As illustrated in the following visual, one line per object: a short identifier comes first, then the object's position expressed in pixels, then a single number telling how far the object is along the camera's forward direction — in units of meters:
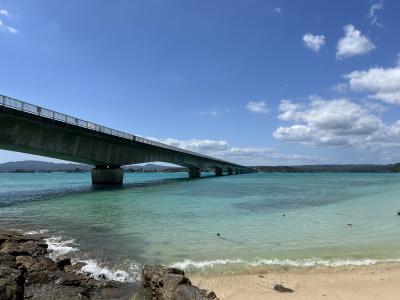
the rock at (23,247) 12.48
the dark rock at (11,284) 6.82
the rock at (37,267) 10.25
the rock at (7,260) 10.07
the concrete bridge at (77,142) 40.11
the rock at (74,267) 11.99
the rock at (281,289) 10.34
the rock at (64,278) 10.25
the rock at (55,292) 9.02
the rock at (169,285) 7.92
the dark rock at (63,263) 11.74
